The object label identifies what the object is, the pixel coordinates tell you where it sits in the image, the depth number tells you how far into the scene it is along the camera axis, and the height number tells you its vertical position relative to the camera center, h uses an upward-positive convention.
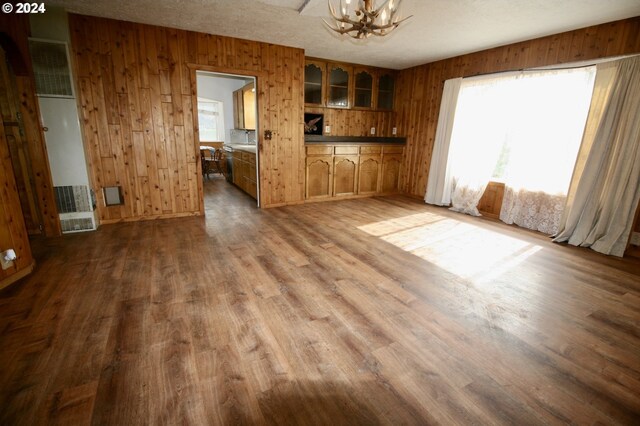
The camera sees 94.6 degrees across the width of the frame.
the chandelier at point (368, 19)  2.24 +0.93
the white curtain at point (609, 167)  3.30 -0.21
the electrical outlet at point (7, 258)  2.45 -1.04
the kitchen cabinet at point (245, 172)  5.57 -0.69
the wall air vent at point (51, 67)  3.38 +0.73
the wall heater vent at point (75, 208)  3.74 -0.95
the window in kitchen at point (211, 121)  8.89 +0.45
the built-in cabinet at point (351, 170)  5.60 -0.58
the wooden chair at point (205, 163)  7.73 -0.70
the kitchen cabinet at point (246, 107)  7.29 +0.74
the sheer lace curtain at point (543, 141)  3.80 +0.07
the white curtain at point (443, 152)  5.23 -0.17
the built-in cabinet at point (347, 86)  5.82 +1.10
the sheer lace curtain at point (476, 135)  4.60 +0.15
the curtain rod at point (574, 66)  3.40 +1.01
